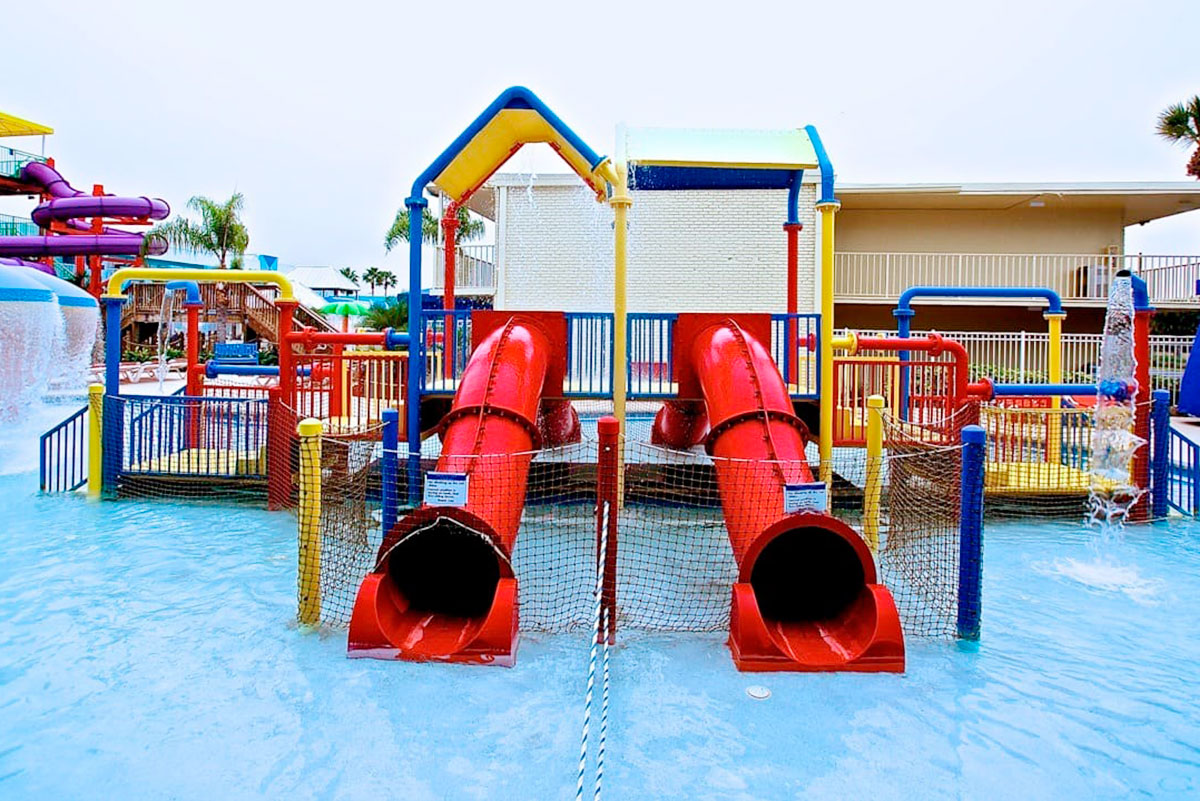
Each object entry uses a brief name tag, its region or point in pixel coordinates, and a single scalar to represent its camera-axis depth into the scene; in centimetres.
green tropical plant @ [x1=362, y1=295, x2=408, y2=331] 3012
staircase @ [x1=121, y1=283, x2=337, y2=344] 3178
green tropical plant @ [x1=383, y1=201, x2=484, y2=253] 3025
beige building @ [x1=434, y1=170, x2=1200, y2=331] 1977
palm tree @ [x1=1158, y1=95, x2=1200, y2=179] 2580
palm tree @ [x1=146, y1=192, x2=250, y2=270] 3888
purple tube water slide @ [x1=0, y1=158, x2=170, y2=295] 2525
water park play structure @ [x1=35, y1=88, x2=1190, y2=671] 530
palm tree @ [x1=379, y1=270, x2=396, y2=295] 7275
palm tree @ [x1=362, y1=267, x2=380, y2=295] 7306
